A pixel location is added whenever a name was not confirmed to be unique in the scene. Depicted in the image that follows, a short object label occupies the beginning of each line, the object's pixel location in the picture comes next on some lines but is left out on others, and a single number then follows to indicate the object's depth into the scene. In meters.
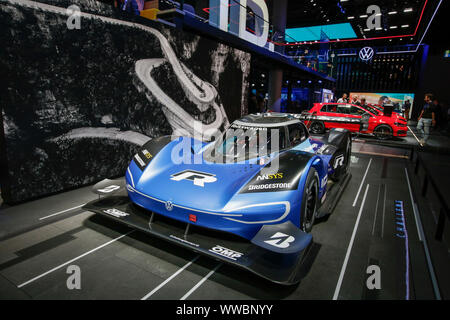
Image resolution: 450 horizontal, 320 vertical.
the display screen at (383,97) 23.78
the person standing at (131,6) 5.25
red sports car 9.58
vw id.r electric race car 2.01
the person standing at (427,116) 7.70
